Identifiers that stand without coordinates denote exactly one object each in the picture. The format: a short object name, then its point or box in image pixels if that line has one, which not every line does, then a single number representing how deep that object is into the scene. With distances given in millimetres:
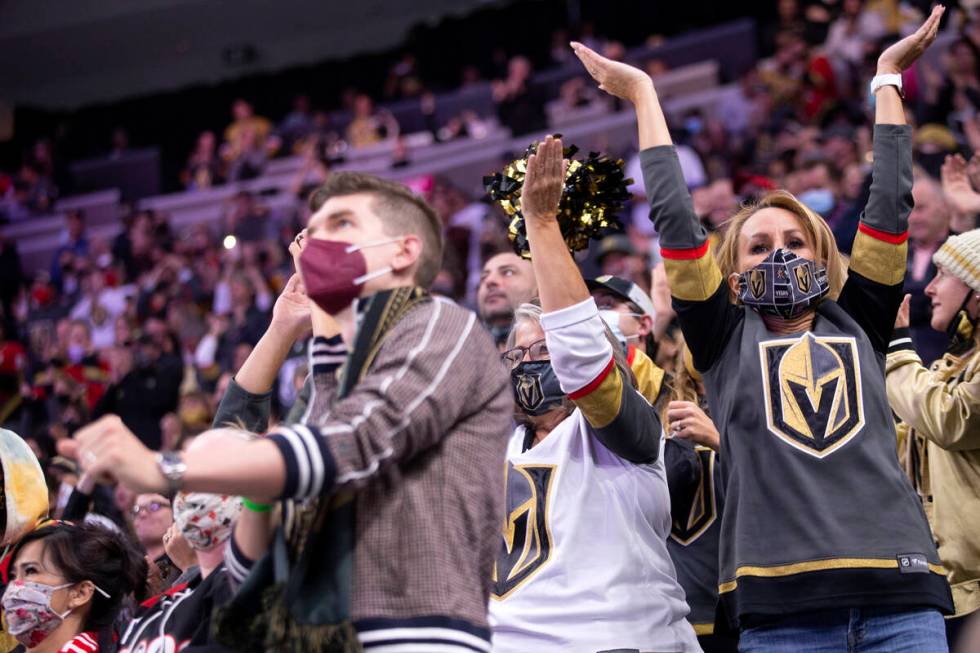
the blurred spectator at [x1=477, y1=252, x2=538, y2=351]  4855
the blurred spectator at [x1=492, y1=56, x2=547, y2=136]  11930
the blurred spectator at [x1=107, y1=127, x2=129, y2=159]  15773
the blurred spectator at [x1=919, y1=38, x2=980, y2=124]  8180
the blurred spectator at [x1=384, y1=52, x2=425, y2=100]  14703
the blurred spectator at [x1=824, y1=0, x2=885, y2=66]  10008
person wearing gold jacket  3297
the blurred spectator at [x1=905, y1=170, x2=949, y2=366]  4926
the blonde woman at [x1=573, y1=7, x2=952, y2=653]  2736
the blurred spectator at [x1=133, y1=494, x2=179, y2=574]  4914
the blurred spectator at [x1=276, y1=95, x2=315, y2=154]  14438
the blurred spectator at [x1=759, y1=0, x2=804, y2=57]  11031
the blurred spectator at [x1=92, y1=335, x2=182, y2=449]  8641
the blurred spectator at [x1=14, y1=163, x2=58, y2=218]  15266
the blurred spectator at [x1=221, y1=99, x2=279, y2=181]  14164
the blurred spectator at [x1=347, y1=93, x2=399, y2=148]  13609
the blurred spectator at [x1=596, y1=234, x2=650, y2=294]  6155
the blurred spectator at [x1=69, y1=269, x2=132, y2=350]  11438
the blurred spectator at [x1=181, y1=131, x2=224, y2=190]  14414
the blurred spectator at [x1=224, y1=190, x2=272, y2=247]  12086
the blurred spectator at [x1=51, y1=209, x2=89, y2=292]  13484
